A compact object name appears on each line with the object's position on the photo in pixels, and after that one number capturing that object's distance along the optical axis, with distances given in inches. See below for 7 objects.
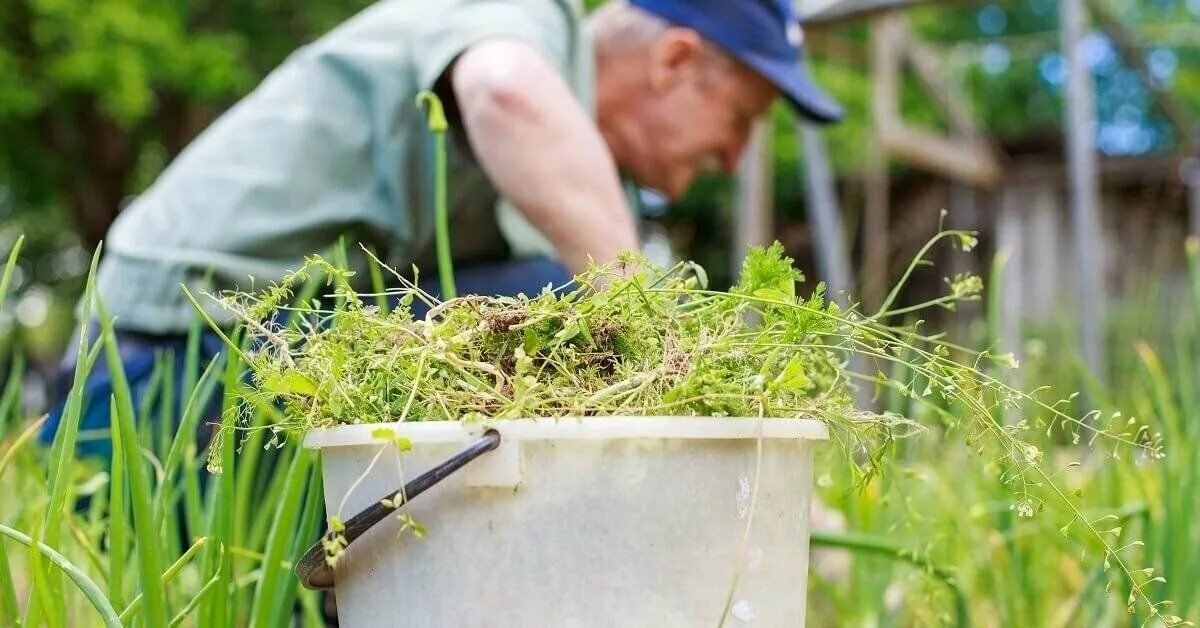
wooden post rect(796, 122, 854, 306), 163.3
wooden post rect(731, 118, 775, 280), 165.0
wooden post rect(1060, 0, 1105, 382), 157.6
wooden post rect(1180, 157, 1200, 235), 252.2
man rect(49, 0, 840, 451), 53.6
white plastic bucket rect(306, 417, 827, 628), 20.6
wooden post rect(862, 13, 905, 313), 161.6
